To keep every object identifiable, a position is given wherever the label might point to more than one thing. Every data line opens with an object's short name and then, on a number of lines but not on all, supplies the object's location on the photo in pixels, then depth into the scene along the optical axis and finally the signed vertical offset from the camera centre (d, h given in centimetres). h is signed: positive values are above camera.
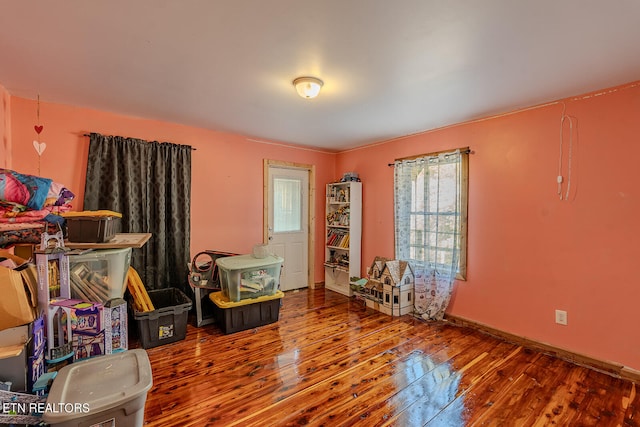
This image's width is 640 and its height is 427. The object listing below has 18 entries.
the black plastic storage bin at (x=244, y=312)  313 -112
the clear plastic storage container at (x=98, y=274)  202 -45
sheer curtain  348 -14
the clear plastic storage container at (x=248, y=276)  316 -71
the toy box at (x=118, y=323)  184 -73
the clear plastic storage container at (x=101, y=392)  107 -73
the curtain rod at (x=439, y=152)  334 +75
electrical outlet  269 -97
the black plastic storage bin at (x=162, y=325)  277 -110
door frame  495 -18
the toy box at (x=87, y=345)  151 -71
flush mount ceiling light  228 +102
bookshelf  463 -35
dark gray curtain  314 +21
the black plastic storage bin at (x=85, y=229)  204 -12
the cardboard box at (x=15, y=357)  116 -58
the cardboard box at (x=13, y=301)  118 -37
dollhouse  371 -97
